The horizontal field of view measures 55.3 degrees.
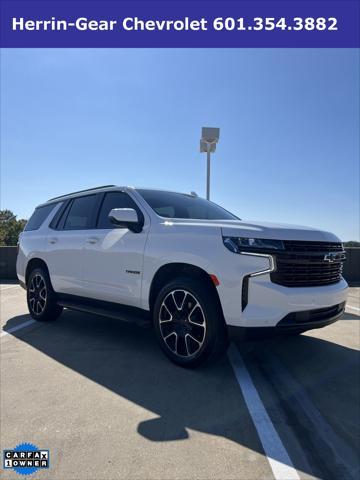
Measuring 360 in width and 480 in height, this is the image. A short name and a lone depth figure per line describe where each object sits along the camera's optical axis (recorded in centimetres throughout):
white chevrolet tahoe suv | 297
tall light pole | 1105
